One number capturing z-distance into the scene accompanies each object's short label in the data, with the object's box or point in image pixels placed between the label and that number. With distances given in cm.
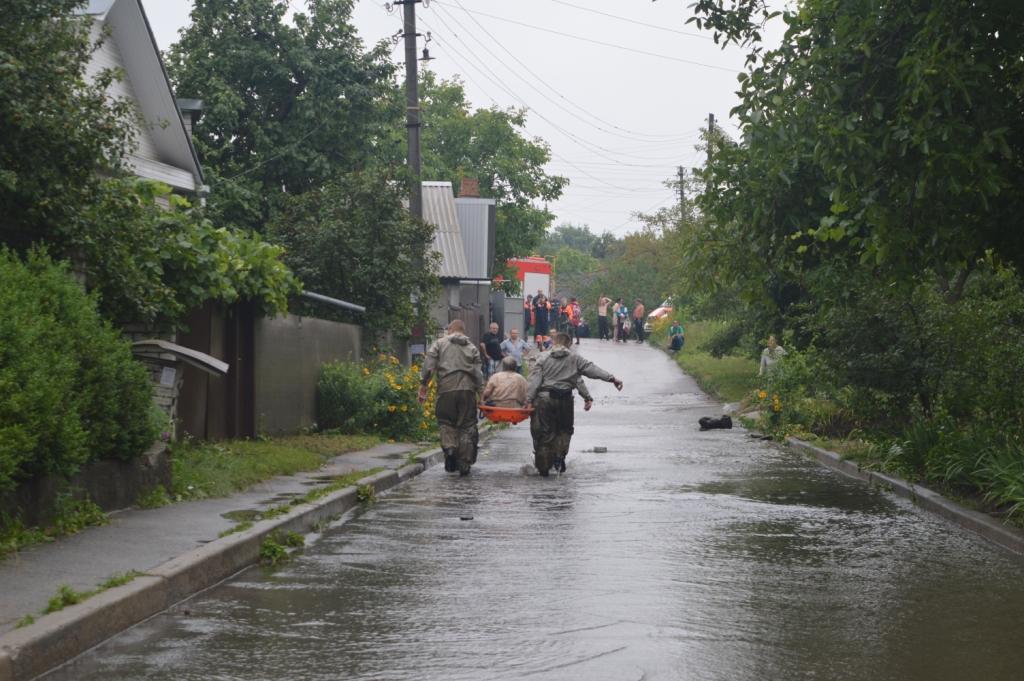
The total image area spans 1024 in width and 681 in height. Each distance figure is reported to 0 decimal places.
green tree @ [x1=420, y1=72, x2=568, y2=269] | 6625
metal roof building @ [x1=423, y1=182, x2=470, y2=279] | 4818
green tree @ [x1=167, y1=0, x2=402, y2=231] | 3550
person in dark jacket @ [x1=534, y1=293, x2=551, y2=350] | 5378
